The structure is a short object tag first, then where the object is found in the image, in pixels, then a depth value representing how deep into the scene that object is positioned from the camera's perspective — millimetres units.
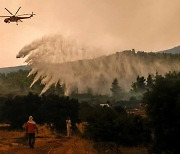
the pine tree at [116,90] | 158600
